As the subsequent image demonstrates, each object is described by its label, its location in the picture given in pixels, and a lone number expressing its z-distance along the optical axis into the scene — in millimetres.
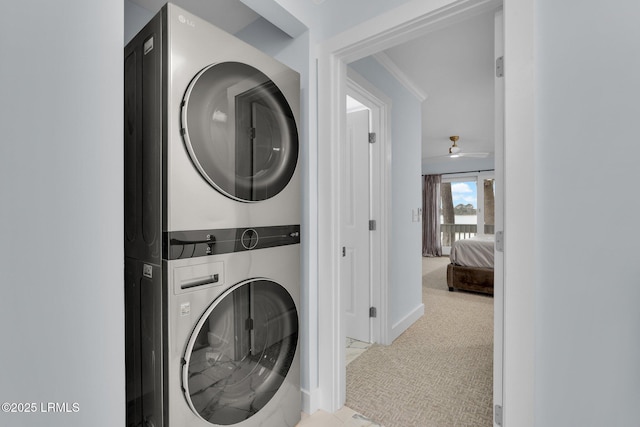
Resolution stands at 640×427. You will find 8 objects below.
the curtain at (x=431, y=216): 7953
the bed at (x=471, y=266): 3934
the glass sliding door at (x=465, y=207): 7418
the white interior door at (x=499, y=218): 1176
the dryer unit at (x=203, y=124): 1051
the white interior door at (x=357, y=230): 2617
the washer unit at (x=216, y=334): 1049
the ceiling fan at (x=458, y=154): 5112
